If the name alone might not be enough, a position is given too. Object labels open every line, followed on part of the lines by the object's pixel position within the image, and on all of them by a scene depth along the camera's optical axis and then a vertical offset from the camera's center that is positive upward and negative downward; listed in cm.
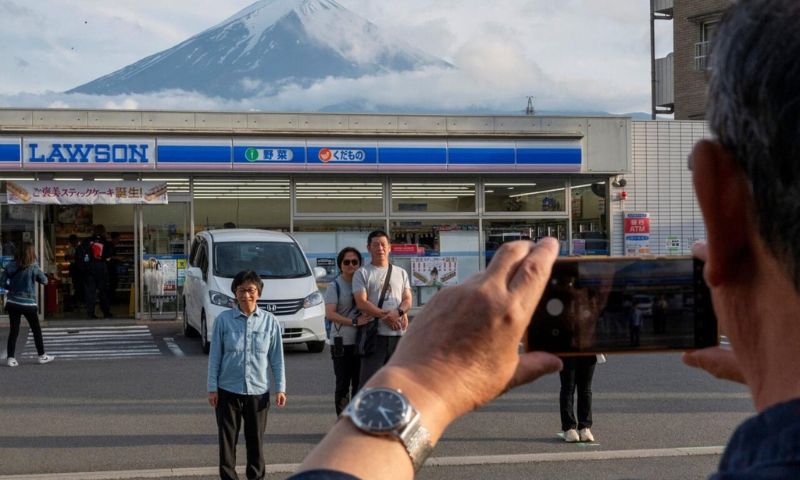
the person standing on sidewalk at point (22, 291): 1424 -84
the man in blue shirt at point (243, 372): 695 -99
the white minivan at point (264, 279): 1566 -83
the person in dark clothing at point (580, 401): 878 -150
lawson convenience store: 2062 +91
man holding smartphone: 98 -8
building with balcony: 3181 +527
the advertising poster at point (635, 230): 2300 -15
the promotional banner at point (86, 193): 2044 +76
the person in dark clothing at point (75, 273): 2119 -88
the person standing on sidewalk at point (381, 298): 867 -61
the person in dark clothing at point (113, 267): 2155 -77
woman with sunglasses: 890 -94
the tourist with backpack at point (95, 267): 2091 -74
